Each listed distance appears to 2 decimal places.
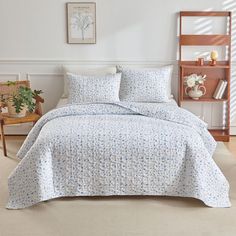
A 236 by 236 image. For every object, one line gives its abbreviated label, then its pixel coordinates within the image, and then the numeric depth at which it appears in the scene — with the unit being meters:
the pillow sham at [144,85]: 5.34
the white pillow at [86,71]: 5.64
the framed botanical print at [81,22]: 5.72
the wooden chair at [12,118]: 5.16
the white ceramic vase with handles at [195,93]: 5.73
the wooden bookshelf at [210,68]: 5.68
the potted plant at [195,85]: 5.64
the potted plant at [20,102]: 5.20
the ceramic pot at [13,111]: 5.21
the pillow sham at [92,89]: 5.11
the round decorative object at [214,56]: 5.67
